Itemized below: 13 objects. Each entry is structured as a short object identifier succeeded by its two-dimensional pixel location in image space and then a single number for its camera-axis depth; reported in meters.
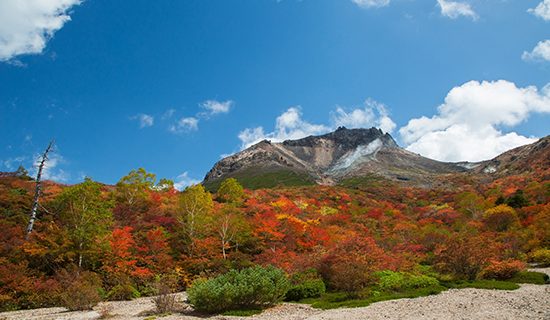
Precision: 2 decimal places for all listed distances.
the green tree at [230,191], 50.69
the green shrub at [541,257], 25.66
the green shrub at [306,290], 19.53
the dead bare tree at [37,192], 26.69
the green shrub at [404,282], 20.02
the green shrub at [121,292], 23.08
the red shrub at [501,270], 21.23
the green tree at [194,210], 31.85
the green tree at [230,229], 31.79
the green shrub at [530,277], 19.70
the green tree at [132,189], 41.31
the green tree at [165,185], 49.93
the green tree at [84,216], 25.23
